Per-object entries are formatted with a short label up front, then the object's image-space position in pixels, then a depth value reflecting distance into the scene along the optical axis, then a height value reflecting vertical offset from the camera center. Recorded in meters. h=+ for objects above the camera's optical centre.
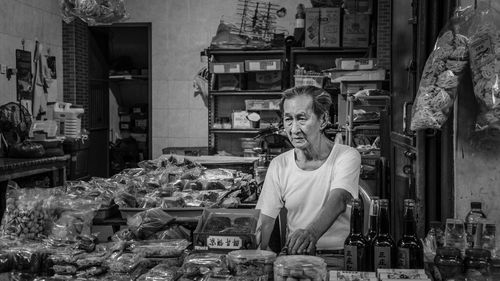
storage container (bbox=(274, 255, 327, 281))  1.90 -0.45
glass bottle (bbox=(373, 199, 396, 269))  2.09 -0.42
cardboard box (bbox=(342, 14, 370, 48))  9.24 +1.39
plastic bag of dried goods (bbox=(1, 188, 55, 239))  2.96 -0.46
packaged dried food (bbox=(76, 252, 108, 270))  2.34 -0.53
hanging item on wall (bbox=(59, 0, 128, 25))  4.90 +0.91
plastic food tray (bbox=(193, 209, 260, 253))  2.32 -0.43
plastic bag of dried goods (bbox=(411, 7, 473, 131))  2.68 +0.22
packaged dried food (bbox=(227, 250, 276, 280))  2.07 -0.48
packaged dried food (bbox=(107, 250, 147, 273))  2.28 -0.53
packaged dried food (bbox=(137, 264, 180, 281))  2.14 -0.54
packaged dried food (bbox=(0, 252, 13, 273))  2.39 -0.55
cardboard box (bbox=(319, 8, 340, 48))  9.19 +1.42
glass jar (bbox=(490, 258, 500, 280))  2.02 -0.47
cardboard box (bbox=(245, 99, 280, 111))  9.46 +0.29
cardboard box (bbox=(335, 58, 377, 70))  7.72 +0.74
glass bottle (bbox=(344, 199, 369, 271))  2.14 -0.43
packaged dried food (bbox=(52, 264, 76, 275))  2.29 -0.55
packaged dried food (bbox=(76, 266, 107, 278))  2.25 -0.55
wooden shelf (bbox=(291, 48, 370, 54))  9.46 +1.13
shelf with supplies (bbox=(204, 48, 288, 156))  9.48 +0.50
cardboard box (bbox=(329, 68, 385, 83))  7.59 +0.60
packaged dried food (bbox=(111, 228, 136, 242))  2.86 -0.53
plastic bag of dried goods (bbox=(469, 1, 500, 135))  2.50 +0.25
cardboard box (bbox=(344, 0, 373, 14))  8.83 +1.69
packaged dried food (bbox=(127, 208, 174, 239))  2.88 -0.48
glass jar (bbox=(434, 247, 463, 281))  1.97 -0.45
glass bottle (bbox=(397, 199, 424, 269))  2.09 -0.42
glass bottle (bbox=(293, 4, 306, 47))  9.78 +1.49
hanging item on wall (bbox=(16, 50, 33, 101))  8.62 +0.66
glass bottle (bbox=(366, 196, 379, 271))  2.17 -0.36
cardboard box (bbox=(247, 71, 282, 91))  9.72 +0.68
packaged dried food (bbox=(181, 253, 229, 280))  2.14 -0.51
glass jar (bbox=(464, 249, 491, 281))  1.96 -0.45
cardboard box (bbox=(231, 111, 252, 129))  9.72 +0.05
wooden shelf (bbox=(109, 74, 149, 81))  11.78 +0.88
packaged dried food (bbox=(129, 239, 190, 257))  2.47 -0.51
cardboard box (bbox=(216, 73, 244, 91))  9.82 +0.65
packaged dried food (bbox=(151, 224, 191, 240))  2.87 -0.53
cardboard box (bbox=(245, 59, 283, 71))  9.35 +0.88
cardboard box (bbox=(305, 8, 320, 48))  9.26 +1.44
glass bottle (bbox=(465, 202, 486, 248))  2.22 -0.35
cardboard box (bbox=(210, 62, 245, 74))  9.45 +0.86
